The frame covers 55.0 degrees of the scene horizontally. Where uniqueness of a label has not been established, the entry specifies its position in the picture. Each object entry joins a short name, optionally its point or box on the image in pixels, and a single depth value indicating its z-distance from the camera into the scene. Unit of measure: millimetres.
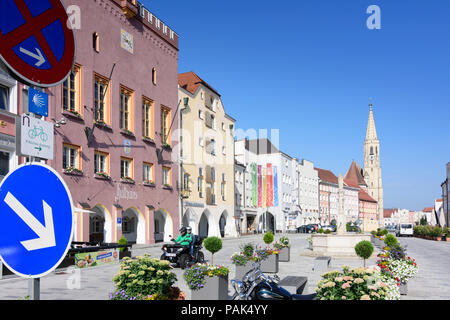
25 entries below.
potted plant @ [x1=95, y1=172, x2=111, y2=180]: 28411
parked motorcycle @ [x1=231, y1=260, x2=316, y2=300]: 6742
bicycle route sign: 2484
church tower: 161838
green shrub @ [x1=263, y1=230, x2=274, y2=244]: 23623
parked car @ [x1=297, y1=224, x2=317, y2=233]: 69862
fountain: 25031
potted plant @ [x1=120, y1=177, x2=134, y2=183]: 31330
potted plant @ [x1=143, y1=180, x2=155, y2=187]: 34312
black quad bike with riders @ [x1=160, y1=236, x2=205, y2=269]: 17031
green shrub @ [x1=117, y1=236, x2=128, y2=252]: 20453
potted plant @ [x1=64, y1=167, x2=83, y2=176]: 25719
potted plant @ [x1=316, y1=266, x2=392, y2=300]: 5383
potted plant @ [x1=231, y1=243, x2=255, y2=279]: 14633
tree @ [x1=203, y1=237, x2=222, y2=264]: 17875
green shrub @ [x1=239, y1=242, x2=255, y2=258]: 15359
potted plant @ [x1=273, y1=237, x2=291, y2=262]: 21672
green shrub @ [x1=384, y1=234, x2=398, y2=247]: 22006
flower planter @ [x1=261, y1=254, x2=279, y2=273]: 16922
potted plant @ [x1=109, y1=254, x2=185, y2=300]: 5961
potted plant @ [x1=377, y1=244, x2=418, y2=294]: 11039
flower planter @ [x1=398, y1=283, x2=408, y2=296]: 11242
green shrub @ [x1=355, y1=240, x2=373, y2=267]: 16922
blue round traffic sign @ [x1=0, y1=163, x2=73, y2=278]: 2260
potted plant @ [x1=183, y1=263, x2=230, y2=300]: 9367
